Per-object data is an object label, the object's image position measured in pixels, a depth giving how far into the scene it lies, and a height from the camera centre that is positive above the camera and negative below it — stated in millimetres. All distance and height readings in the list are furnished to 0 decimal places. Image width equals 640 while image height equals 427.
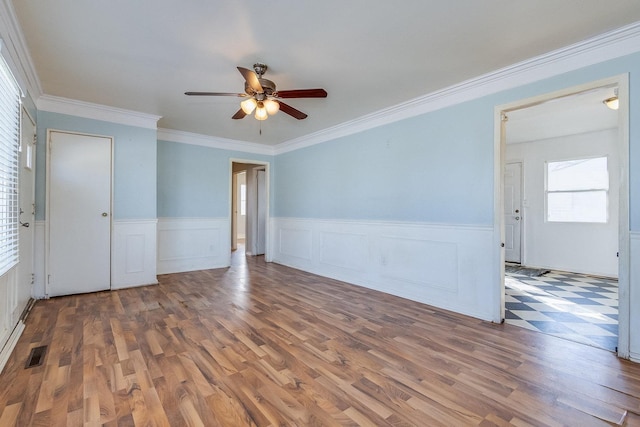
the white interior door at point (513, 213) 5906 +25
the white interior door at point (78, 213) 3656 +9
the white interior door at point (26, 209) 2850 +54
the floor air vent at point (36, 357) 2082 -1067
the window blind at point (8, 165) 2209 +394
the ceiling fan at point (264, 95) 2672 +1109
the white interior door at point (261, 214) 7027 -1
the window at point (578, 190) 4996 +431
